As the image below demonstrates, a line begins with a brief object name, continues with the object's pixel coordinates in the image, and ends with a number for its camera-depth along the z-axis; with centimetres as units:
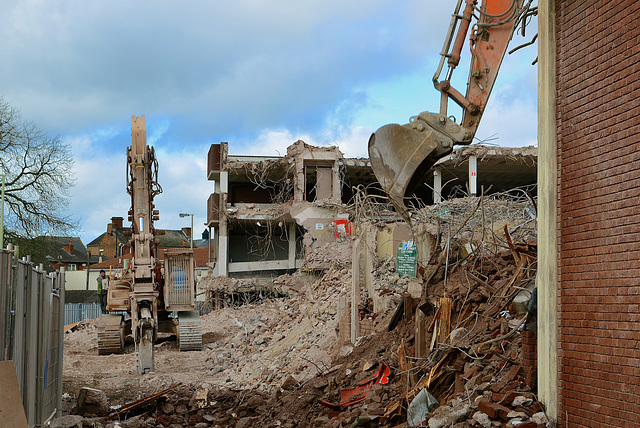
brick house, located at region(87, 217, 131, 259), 8012
